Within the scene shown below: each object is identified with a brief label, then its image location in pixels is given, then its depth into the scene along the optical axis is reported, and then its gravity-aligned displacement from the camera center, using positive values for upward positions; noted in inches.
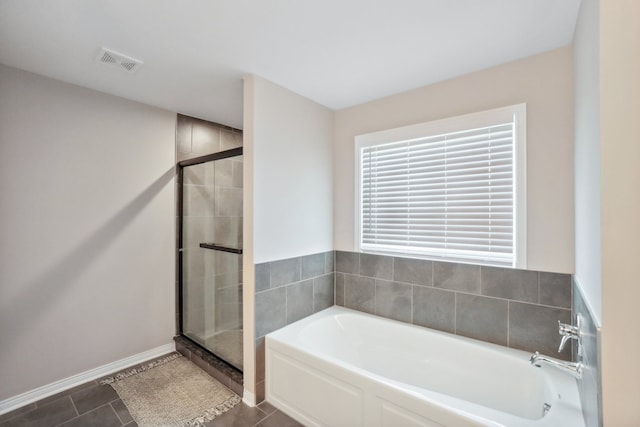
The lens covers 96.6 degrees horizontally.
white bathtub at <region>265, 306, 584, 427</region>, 55.4 -40.5
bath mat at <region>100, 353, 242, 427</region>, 76.8 -54.4
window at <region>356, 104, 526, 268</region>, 77.3 +8.0
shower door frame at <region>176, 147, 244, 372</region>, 116.0 -10.0
